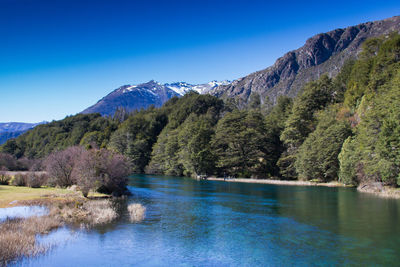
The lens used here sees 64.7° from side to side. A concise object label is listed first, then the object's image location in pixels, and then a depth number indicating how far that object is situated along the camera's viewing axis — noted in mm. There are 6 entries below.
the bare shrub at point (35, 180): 50941
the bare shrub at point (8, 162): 80625
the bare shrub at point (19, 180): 51750
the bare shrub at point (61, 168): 51722
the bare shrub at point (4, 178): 52844
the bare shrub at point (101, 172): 43750
